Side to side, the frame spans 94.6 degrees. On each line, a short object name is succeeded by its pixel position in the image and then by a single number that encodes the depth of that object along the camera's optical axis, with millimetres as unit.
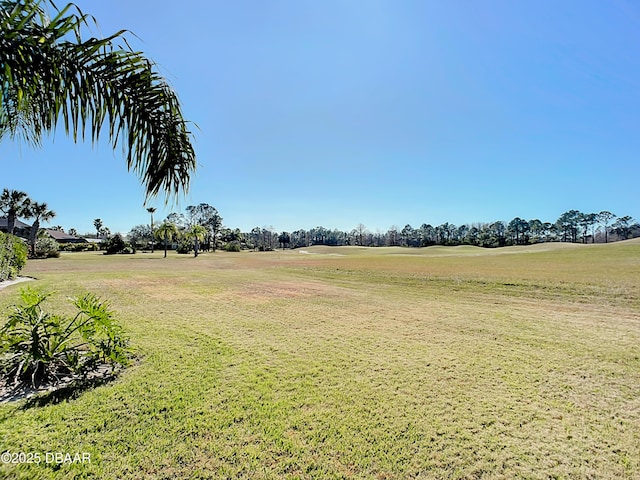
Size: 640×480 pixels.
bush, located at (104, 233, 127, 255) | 48906
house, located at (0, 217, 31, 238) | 45688
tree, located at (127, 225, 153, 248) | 65681
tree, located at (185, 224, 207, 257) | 49028
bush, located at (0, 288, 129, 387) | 3699
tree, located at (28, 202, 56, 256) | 35438
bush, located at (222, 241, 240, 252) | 70250
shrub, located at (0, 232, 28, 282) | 12172
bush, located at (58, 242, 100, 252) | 56781
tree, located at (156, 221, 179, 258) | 50500
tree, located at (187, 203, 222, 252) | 78750
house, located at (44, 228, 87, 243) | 70031
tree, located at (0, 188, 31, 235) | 35188
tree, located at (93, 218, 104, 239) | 96244
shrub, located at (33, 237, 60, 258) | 34131
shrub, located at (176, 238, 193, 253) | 58625
